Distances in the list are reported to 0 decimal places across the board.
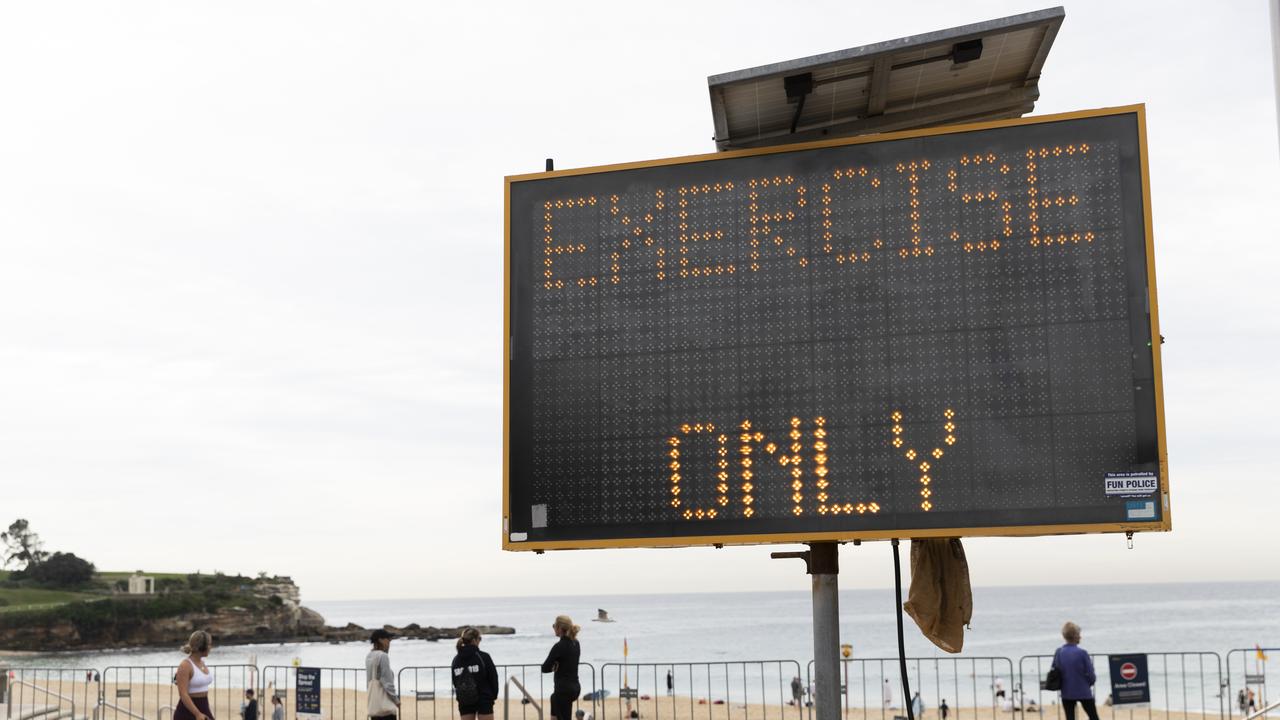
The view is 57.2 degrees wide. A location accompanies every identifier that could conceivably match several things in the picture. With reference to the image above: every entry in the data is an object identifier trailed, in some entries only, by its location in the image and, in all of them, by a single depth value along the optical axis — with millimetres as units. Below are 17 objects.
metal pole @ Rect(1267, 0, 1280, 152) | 6824
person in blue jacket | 11398
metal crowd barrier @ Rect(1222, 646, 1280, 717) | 16847
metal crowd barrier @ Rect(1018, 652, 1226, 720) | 23213
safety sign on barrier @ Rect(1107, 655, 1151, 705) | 14438
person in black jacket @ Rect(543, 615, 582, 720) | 11227
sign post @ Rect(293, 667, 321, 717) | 14922
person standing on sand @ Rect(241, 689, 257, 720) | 18484
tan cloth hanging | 9047
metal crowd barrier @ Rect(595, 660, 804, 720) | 23750
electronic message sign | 7609
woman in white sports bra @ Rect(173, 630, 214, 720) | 9570
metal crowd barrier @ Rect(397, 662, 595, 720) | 24891
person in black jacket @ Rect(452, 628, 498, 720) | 11141
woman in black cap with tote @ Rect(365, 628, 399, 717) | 11391
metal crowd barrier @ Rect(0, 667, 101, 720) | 16469
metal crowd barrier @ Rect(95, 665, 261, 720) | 22961
